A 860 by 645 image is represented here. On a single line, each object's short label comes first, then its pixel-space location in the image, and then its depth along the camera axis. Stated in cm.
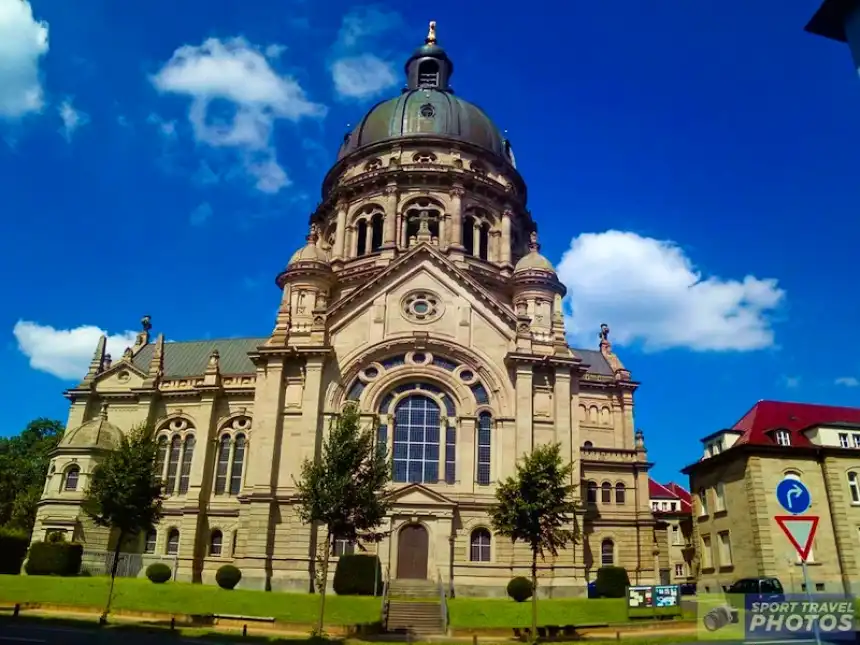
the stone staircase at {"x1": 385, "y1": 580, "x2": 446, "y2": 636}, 2916
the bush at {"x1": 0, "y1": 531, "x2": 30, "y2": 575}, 4202
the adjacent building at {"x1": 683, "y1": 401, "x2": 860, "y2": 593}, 4013
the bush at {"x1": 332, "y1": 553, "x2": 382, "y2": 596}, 3566
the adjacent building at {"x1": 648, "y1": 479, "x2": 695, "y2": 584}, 7200
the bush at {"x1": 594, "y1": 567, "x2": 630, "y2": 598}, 4003
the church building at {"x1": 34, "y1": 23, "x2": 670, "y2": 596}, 3934
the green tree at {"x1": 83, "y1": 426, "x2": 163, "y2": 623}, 2992
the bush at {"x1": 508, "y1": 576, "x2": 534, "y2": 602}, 3609
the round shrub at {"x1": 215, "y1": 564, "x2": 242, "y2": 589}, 3766
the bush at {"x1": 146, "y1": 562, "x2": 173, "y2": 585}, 4272
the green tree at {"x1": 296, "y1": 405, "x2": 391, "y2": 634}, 2780
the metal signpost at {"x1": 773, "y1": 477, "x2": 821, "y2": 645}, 1111
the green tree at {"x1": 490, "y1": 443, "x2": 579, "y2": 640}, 2850
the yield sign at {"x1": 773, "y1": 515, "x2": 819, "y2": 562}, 1145
